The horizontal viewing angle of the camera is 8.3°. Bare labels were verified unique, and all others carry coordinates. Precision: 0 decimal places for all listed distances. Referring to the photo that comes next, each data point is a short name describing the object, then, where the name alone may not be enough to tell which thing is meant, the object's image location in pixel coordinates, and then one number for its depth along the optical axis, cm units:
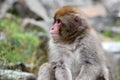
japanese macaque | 1232
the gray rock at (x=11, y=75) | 1378
